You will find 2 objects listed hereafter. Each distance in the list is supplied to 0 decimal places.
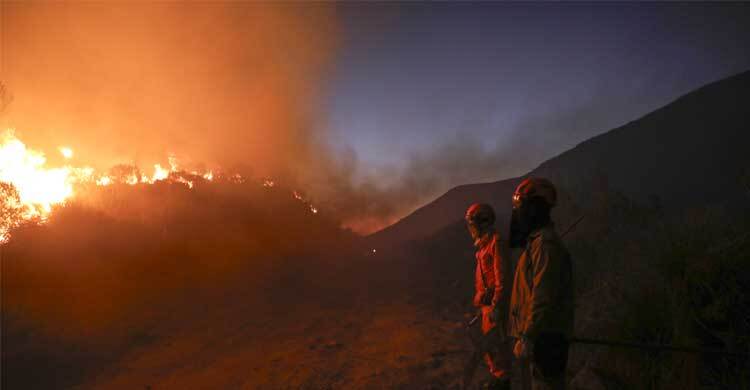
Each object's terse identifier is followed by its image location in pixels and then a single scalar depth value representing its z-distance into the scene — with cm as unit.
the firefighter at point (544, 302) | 253
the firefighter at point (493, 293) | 393
